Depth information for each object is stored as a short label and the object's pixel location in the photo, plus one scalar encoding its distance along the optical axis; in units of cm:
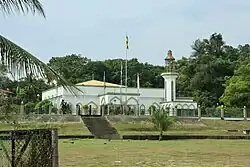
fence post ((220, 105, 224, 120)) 5015
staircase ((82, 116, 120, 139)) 3626
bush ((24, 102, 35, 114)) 4545
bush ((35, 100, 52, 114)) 4847
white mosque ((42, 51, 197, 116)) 5953
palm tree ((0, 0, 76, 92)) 713
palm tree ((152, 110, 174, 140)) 3403
